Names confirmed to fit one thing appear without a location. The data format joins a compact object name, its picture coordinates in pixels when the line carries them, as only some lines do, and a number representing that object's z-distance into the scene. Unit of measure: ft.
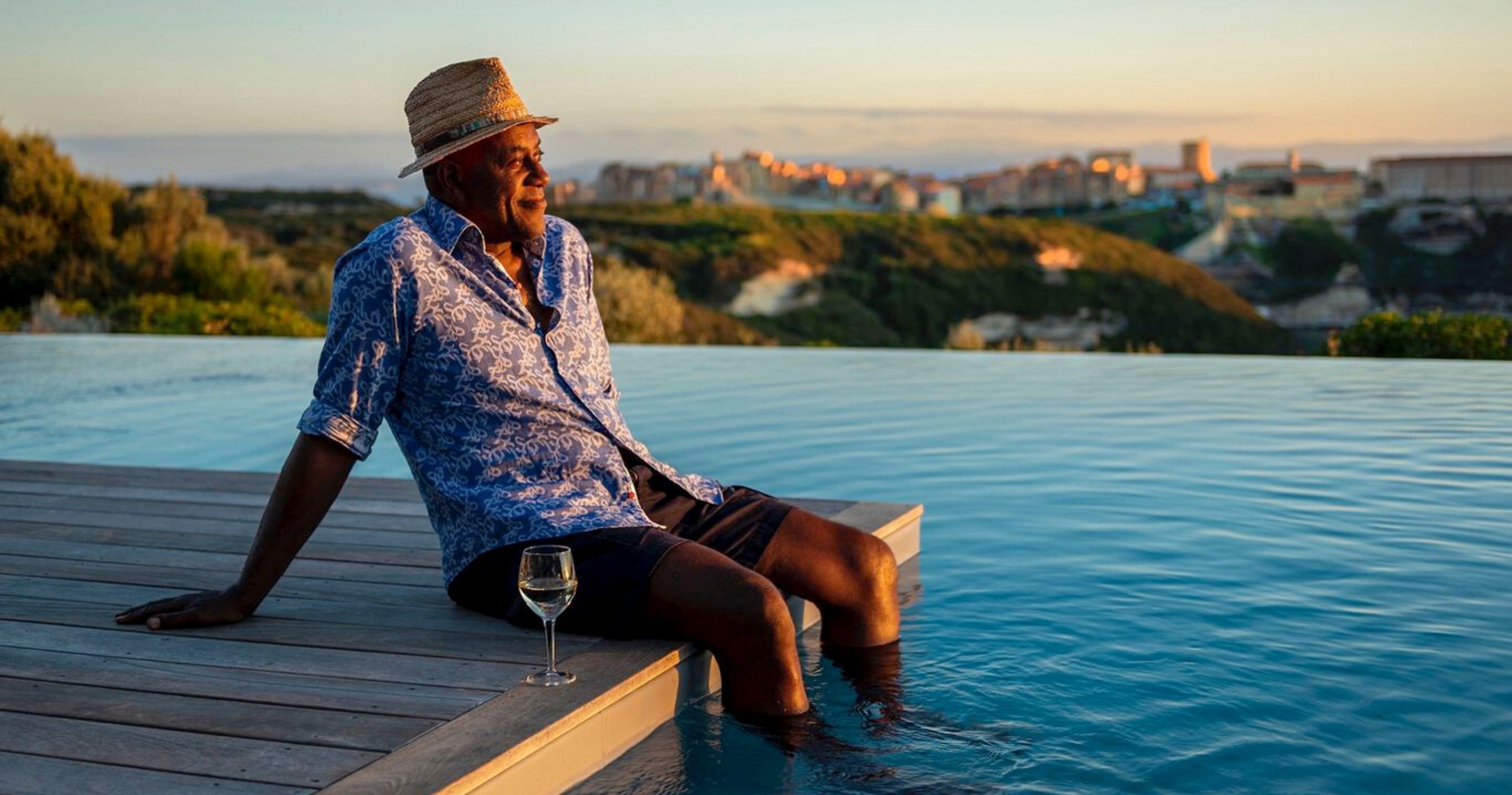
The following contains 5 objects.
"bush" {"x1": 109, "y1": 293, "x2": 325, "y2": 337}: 43.70
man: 8.11
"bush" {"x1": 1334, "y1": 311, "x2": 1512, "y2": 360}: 34.45
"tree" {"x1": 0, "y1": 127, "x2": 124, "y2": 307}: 50.03
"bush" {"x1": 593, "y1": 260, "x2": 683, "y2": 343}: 54.03
